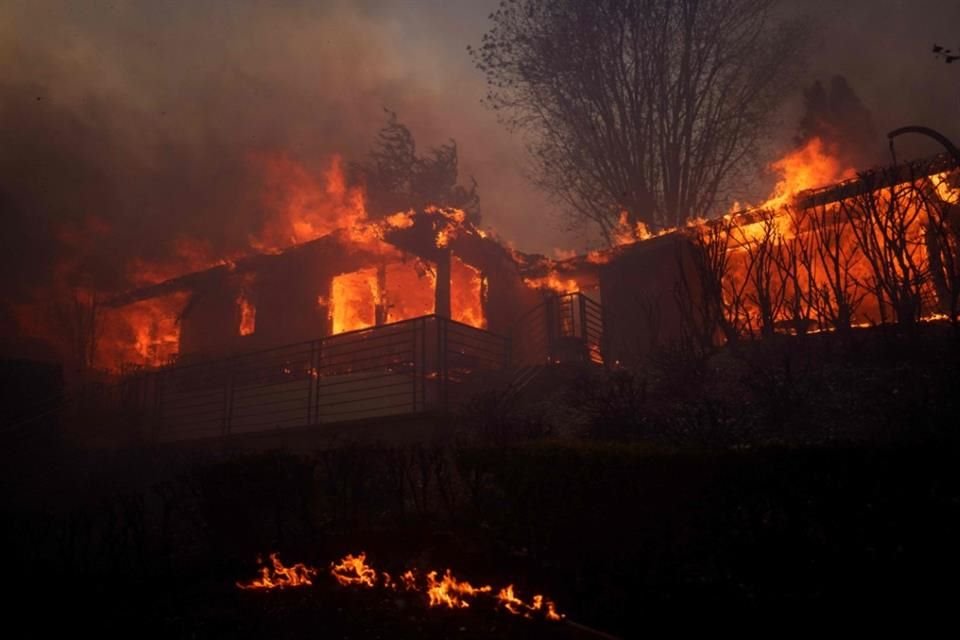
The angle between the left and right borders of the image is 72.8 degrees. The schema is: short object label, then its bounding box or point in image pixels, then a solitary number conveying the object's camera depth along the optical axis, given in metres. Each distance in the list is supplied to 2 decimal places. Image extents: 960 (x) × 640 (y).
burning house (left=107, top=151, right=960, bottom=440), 13.51
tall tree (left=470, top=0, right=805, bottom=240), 23.05
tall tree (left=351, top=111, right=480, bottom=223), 36.16
